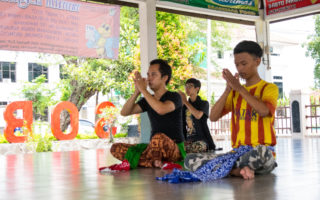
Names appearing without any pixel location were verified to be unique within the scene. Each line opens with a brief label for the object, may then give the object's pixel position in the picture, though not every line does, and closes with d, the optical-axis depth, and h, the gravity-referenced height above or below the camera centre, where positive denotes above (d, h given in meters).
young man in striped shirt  2.91 +0.01
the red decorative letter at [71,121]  11.26 -0.04
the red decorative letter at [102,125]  12.46 -0.19
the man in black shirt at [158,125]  3.87 -0.07
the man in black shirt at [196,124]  5.15 -0.10
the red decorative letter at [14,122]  10.73 -0.04
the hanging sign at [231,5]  7.43 +1.82
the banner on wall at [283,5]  7.77 +1.83
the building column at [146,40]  6.80 +1.11
